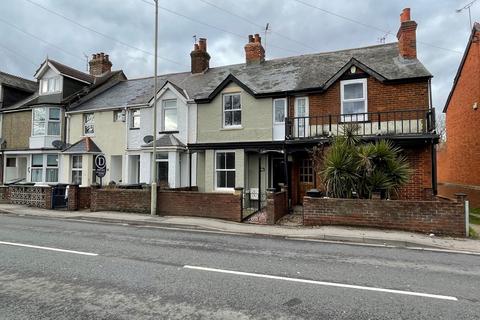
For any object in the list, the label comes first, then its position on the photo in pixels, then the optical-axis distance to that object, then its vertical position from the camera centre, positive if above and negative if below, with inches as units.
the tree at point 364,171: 449.4 +8.3
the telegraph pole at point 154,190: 544.1 -21.4
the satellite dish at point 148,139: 729.6 +86.3
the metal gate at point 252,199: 643.5 -43.7
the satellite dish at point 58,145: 842.2 +84.0
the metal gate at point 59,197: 650.8 -39.3
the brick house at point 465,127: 716.0 +126.1
